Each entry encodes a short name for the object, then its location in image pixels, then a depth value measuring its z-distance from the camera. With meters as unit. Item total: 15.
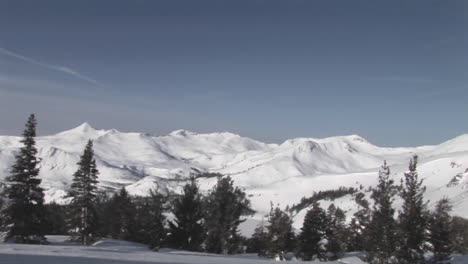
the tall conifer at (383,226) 26.62
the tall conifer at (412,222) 26.28
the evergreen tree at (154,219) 43.91
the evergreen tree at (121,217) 60.25
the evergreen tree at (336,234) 45.88
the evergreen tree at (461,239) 45.49
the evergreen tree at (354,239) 52.64
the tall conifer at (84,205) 43.56
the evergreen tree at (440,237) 30.62
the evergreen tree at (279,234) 43.88
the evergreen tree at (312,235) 43.56
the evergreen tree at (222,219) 42.59
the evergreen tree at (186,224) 43.47
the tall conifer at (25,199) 37.06
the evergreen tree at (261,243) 45.10
